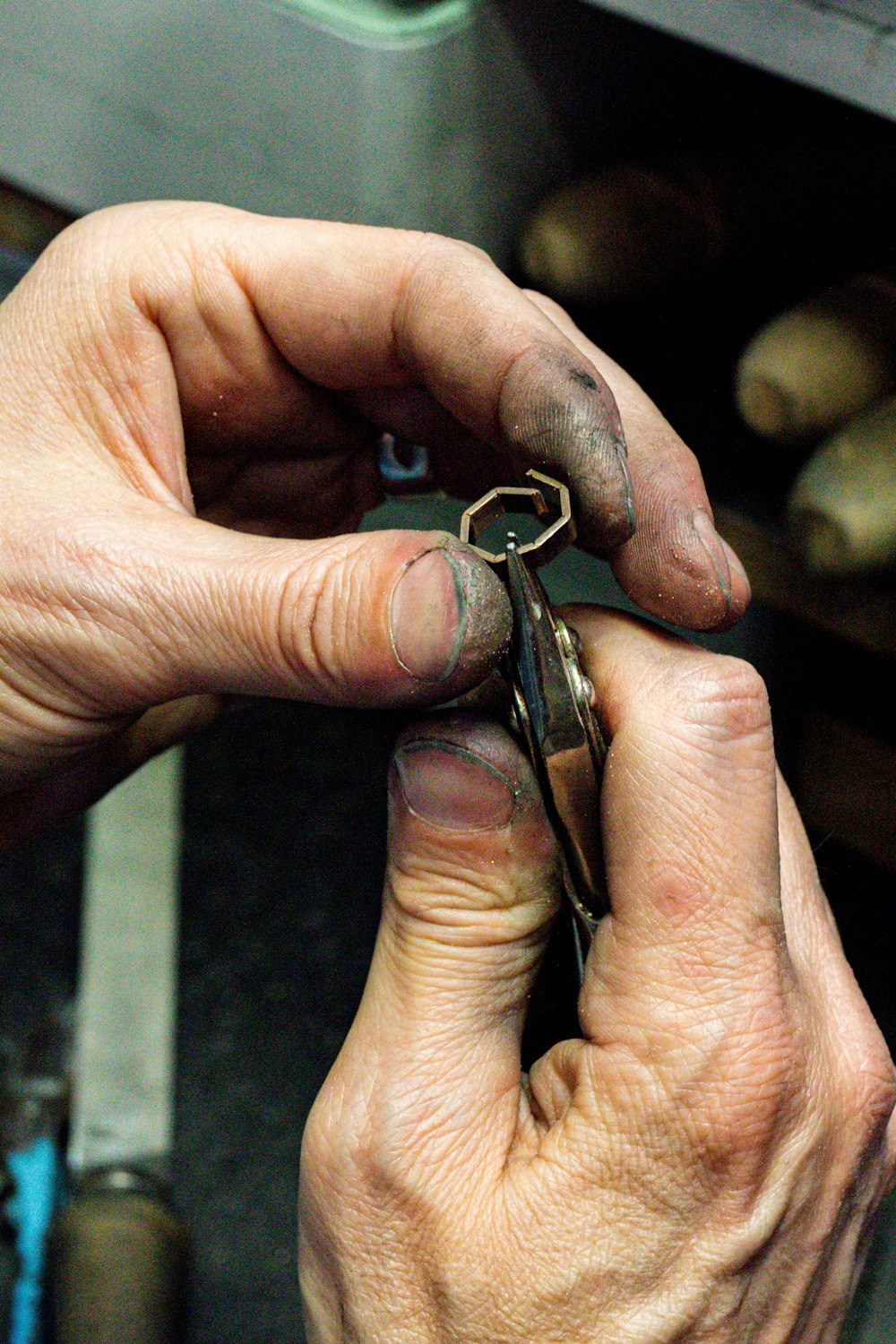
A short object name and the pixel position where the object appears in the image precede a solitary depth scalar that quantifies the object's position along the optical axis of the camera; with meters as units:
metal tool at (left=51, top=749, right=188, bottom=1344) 0.62
